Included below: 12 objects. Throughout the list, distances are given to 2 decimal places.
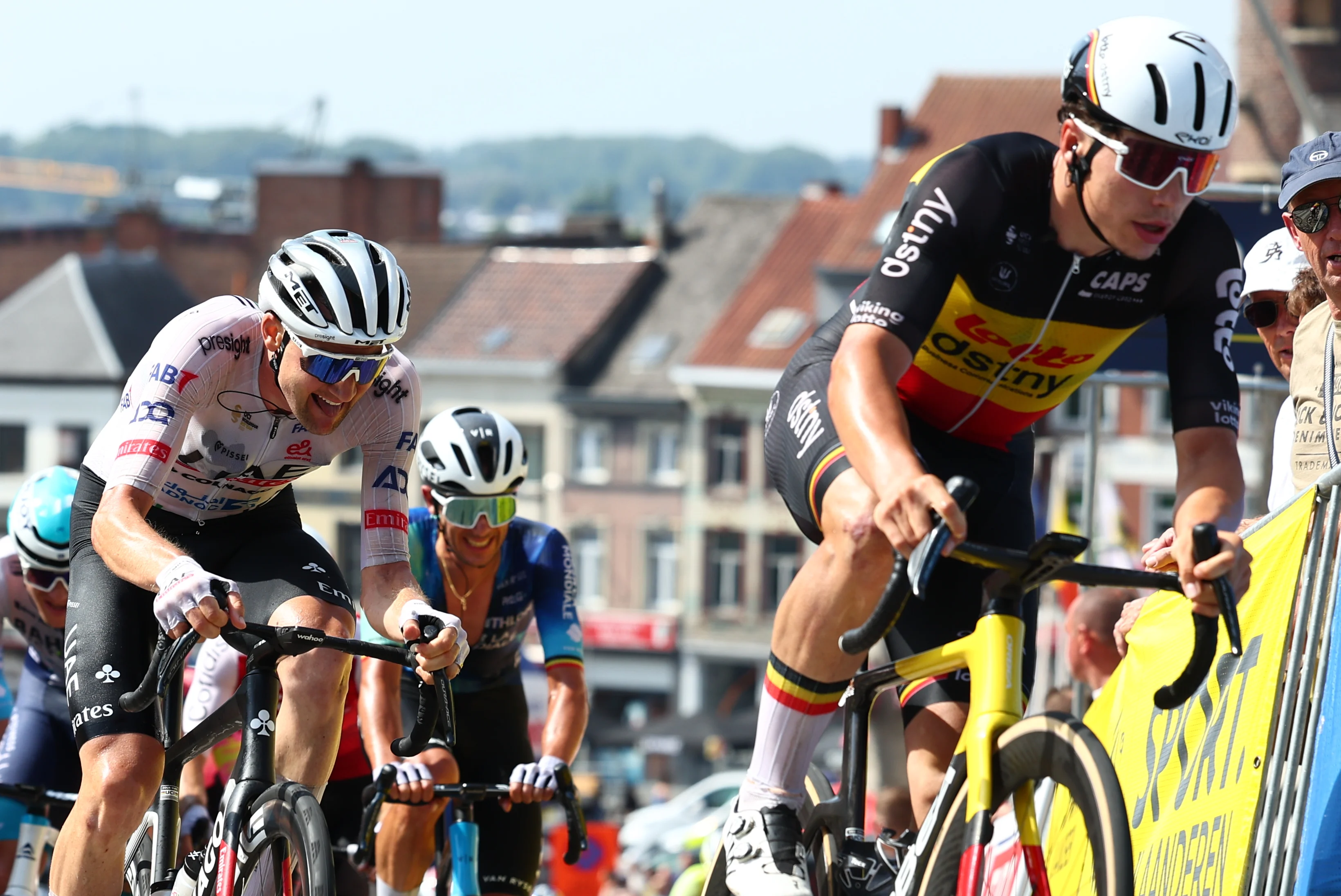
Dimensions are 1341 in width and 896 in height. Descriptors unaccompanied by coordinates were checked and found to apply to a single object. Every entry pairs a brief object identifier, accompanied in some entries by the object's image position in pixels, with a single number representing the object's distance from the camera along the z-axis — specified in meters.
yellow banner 9.30
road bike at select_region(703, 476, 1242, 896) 7.54
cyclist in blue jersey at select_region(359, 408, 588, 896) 14.33
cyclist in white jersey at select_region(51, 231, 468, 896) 10.62
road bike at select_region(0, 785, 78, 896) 14.20
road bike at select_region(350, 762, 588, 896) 13.59
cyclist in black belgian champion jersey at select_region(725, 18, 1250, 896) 8.44
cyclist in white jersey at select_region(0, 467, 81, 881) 14.56
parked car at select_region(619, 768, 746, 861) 61.28
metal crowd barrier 9.05
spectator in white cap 12.36
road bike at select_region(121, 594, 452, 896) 9.85
